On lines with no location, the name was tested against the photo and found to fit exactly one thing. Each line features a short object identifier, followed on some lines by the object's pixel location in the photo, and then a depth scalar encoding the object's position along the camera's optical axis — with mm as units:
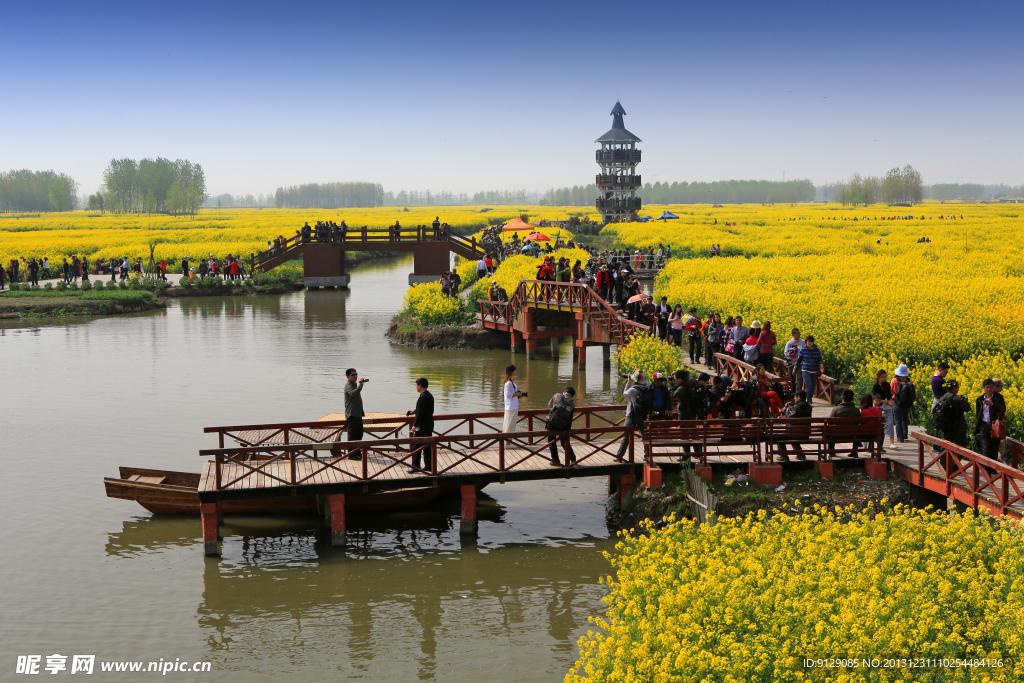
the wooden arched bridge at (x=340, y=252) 65688
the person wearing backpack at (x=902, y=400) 17219
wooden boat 17891
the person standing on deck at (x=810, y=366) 21156
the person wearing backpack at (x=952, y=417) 15789
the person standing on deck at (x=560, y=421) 17312
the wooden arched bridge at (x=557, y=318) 33062
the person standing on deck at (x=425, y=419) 17391
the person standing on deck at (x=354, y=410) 18188
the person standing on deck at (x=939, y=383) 17094
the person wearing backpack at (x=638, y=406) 17547
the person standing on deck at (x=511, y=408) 18547
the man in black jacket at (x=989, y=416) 15125
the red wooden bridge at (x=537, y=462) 16375
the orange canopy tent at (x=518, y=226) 64000
